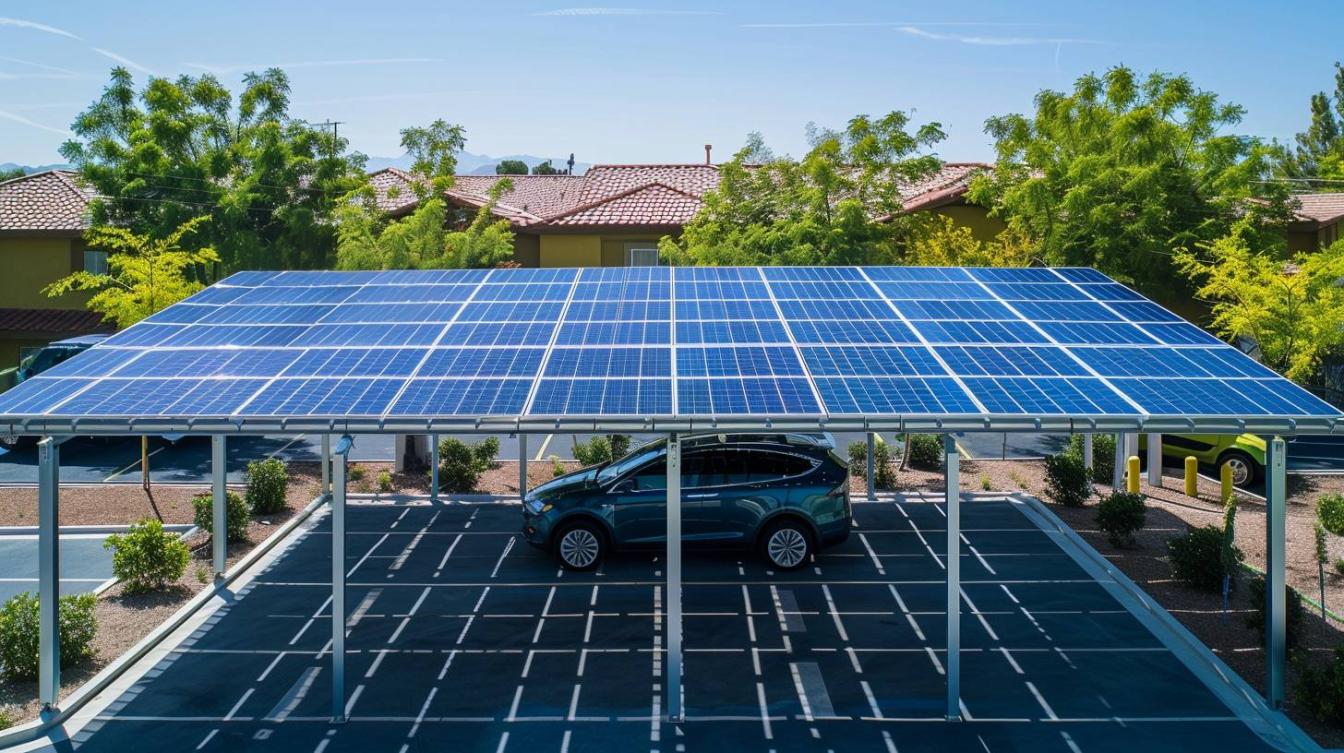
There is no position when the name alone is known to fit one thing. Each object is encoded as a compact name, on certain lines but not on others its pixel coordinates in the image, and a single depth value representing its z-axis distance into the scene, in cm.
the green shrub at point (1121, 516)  1762
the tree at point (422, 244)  2955
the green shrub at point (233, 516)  1820
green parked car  2297
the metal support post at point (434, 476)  1975
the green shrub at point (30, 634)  1257
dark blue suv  1620
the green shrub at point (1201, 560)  1540
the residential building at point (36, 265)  3712
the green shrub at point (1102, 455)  2250
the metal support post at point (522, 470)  2034
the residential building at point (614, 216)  3338
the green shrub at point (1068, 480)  2025
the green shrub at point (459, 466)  2194
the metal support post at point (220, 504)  1631
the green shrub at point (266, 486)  1998
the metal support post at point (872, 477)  2087
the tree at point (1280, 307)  2184
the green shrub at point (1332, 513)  1802
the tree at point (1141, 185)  2691
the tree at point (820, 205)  2766
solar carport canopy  1148
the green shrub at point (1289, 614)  1312
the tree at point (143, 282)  2452
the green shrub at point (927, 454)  2377
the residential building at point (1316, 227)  3603
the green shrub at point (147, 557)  1554
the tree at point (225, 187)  3300
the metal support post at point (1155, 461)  2238
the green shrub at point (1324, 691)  1119
